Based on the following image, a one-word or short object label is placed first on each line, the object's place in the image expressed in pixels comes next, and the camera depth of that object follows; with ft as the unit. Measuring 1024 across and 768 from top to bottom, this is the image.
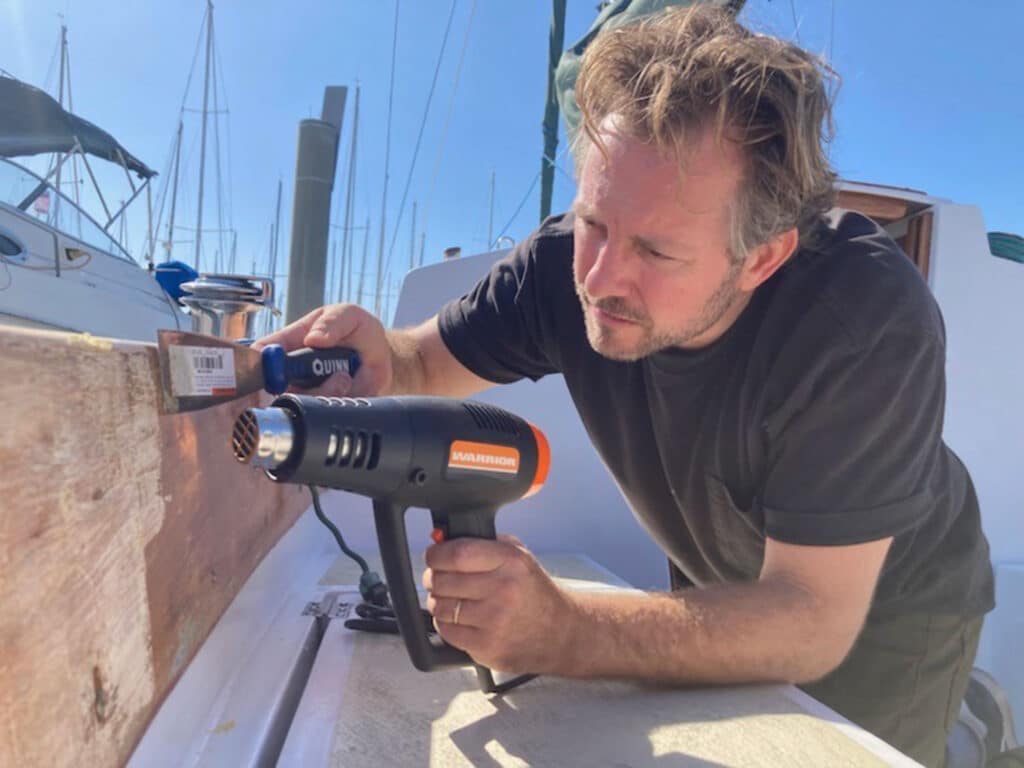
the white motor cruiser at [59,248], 16.03
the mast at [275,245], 42.45
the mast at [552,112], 14.11
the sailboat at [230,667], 1.97
